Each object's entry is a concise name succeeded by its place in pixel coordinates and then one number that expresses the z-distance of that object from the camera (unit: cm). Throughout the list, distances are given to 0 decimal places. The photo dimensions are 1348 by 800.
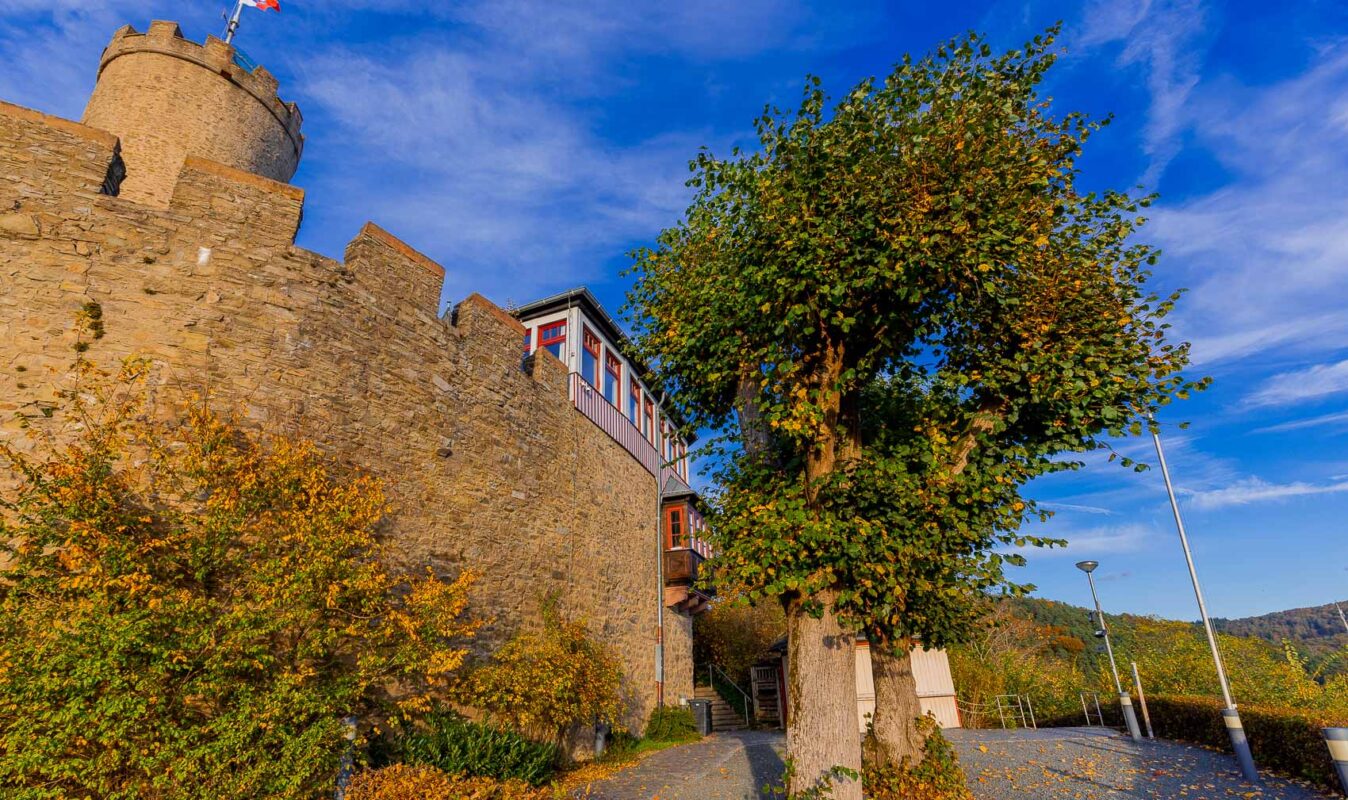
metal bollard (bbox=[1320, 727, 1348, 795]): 472
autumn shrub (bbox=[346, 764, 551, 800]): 532
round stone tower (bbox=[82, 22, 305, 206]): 1184
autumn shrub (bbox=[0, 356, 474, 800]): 461
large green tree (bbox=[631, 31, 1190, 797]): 590
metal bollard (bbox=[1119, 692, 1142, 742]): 1417
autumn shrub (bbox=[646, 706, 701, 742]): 1494
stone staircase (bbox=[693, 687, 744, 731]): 2152
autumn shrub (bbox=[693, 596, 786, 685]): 2523
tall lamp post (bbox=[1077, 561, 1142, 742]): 1417
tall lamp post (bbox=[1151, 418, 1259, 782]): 949
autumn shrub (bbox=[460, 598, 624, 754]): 880
